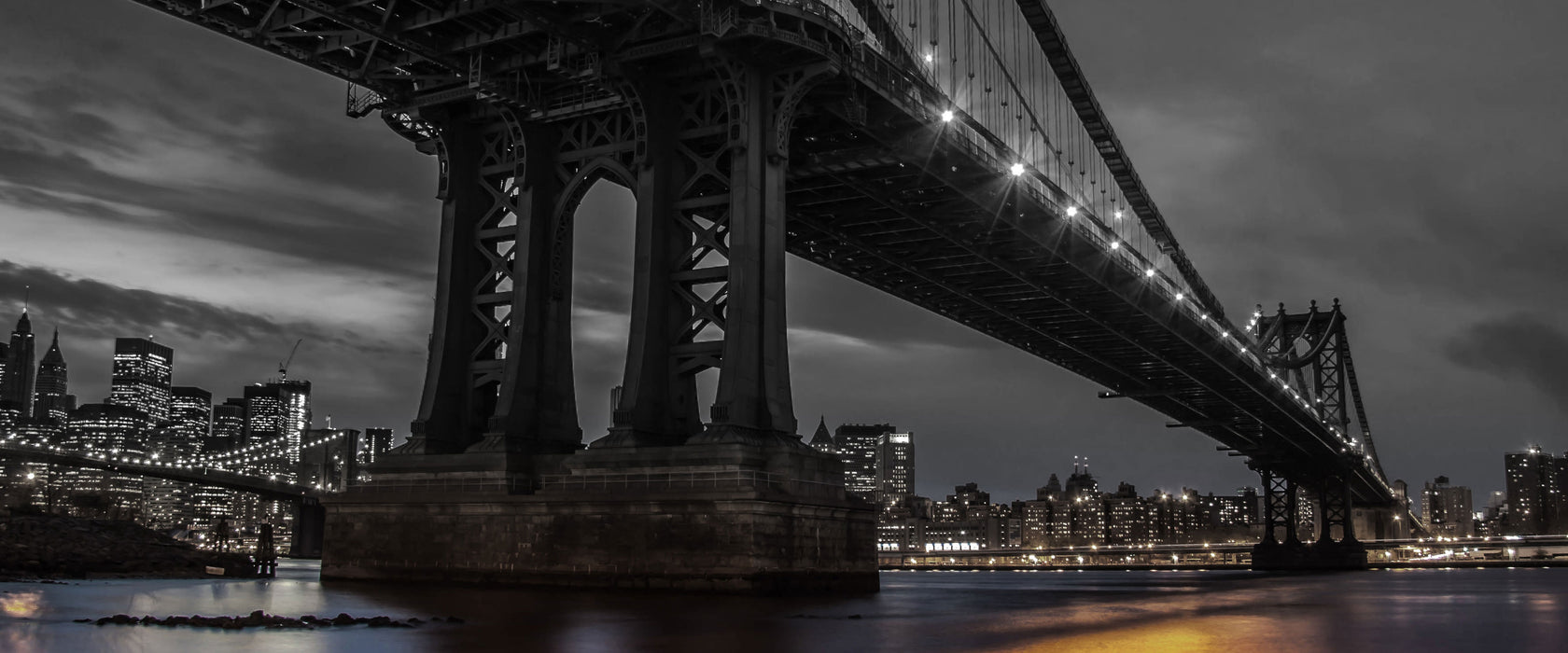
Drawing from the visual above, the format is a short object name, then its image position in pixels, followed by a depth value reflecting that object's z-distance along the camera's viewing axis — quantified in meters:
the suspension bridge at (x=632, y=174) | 38.94
